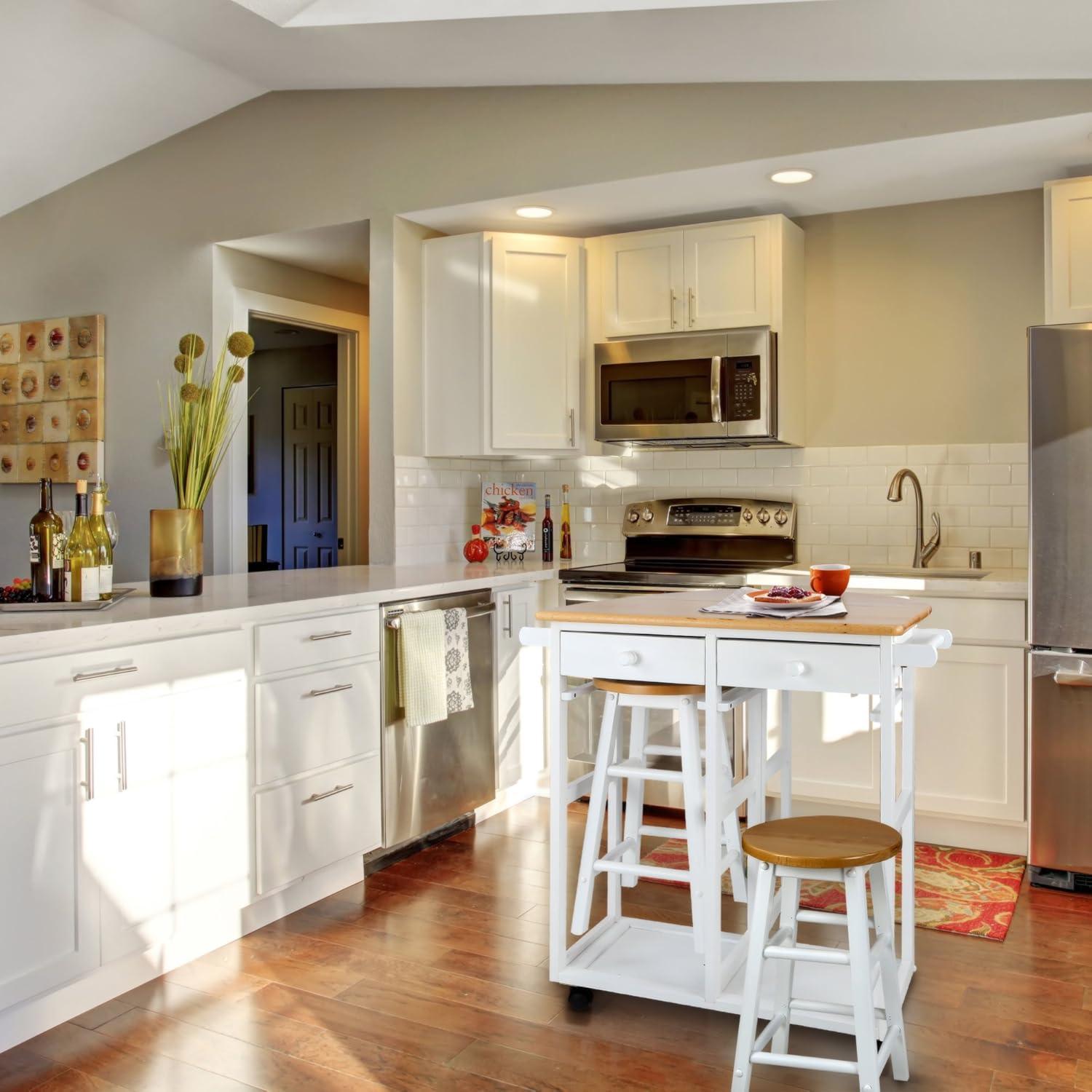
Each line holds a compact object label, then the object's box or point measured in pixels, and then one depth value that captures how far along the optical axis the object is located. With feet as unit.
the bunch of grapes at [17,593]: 8.66
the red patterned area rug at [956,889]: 9.66
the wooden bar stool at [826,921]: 6.14
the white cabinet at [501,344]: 14.06
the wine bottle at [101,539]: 8.84
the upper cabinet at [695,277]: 13.21
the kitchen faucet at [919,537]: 13.26
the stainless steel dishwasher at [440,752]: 10.87
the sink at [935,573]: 12.55
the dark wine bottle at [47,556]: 8.63
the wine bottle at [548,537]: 15.23
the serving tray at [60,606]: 8.31
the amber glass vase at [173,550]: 9.30
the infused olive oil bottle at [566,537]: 15.34
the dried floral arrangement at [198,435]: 9.34
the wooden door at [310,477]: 23.98
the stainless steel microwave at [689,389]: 13.21
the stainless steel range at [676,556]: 12.68
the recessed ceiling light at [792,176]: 12.10
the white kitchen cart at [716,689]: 7.11
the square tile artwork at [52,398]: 16.06
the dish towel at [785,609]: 7.44
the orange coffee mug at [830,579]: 8.18
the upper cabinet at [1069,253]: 11.45
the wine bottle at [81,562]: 8.67
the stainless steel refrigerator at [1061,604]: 10.29
